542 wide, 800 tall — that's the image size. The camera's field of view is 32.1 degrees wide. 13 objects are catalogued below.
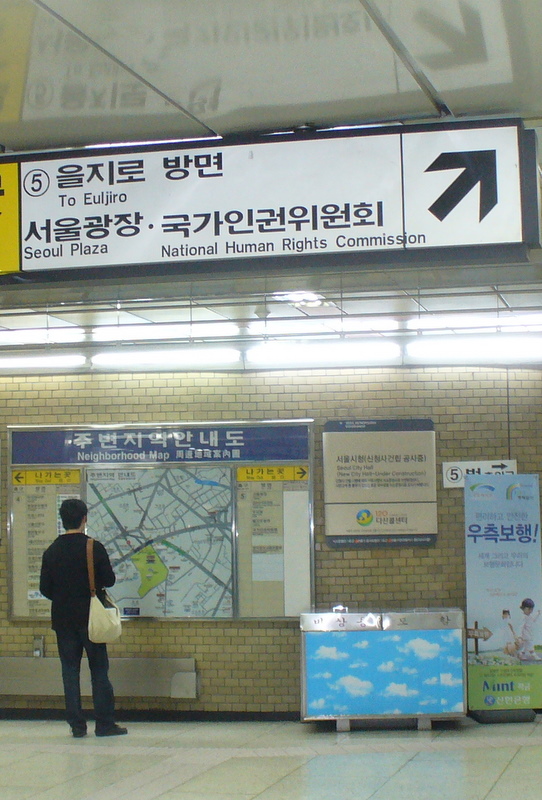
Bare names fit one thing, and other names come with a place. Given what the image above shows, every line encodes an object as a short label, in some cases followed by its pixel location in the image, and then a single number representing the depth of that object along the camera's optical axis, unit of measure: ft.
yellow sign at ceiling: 11.87
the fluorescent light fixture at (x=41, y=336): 27.84
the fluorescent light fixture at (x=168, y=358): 25.67
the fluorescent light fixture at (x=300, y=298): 23.16
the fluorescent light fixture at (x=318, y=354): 25.05
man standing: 23.32
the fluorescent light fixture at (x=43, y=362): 26.99
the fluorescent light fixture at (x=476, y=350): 23.87
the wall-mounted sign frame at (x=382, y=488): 27.61
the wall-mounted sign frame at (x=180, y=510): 27.86
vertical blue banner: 26.68
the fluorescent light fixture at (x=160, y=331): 27.61
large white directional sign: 10.78
